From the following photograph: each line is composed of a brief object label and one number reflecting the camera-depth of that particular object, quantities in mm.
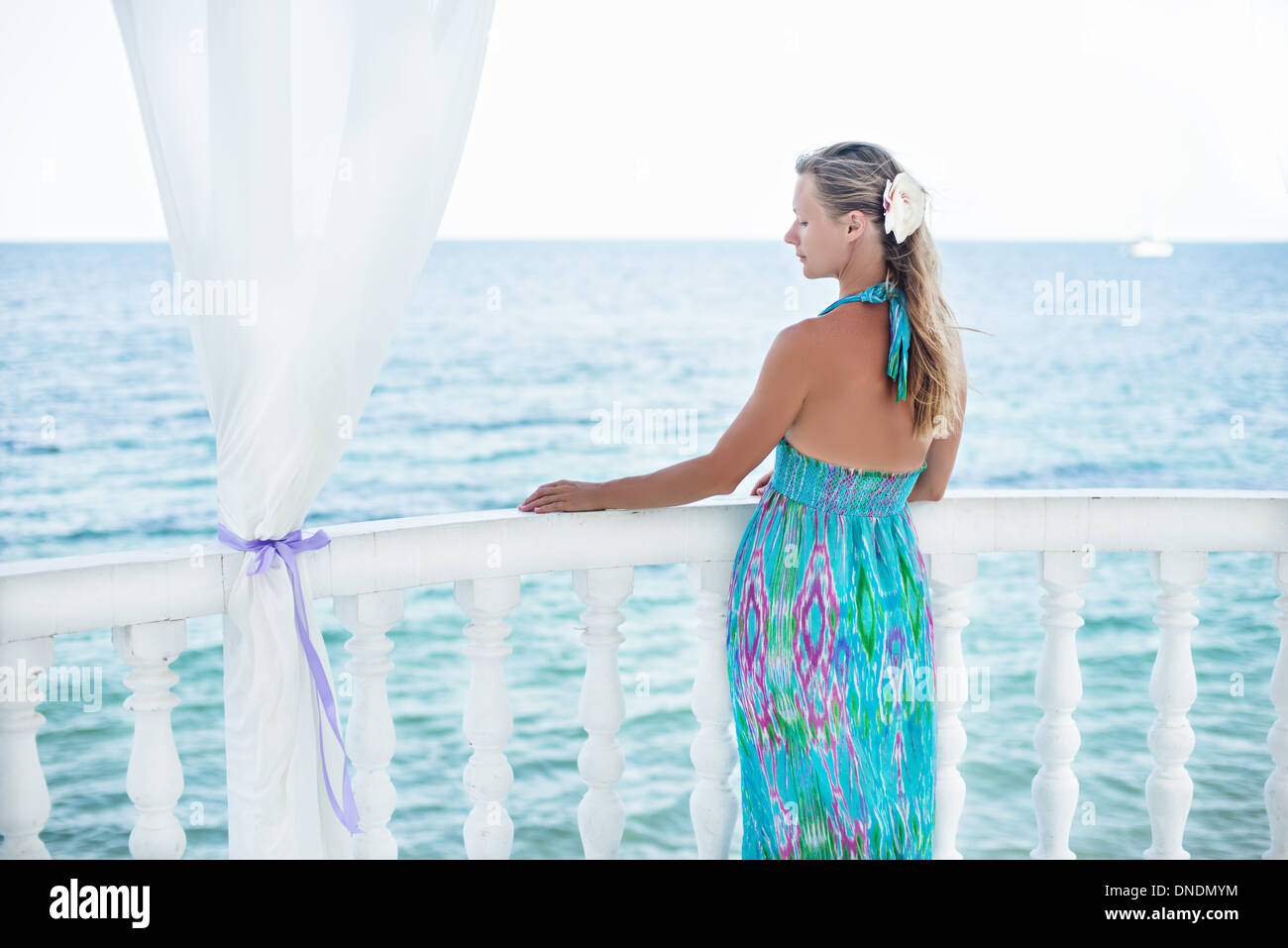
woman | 2012
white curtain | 1725
